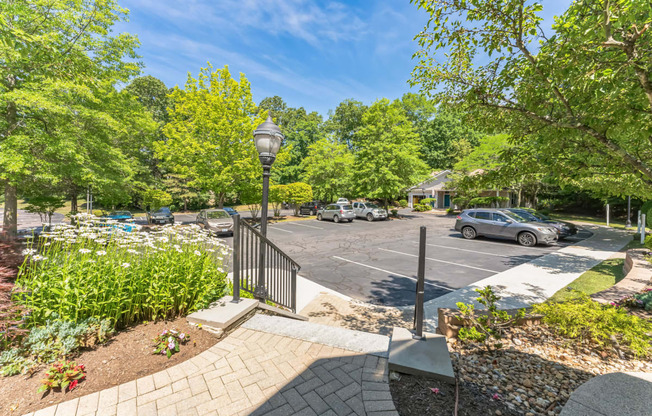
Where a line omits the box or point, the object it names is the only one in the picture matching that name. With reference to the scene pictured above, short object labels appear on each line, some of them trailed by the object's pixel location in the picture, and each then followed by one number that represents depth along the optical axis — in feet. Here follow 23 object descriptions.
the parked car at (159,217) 56.34
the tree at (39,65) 22.21
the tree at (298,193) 72.08
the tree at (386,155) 69.87
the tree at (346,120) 152.15
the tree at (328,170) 89.04
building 107.88
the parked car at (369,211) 69.36
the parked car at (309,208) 85.66
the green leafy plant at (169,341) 8.52
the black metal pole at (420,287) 9.10
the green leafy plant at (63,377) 6.68
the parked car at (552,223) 38.60
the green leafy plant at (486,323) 9.84
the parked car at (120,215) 47.46
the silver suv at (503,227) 34.99
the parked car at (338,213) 65.48
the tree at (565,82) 7.96
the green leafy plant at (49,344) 7.34
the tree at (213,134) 52.37
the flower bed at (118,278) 8.48
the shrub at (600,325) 8.91
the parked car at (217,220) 43.83
